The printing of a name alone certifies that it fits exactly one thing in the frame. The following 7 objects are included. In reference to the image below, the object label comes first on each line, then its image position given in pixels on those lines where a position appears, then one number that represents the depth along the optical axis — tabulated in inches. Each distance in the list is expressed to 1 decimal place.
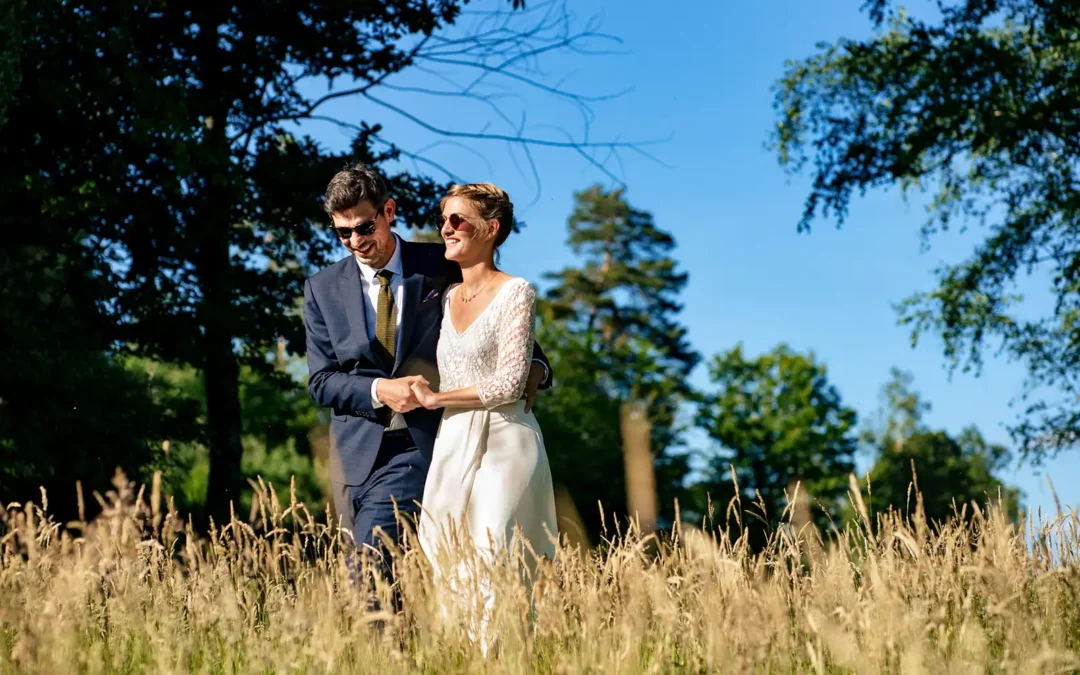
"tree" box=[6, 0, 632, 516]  448.5
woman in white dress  173.8
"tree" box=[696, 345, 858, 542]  1909.4
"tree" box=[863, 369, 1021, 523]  1905.8
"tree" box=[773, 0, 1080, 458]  650.2
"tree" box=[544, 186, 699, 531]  1651.1
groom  180.2
